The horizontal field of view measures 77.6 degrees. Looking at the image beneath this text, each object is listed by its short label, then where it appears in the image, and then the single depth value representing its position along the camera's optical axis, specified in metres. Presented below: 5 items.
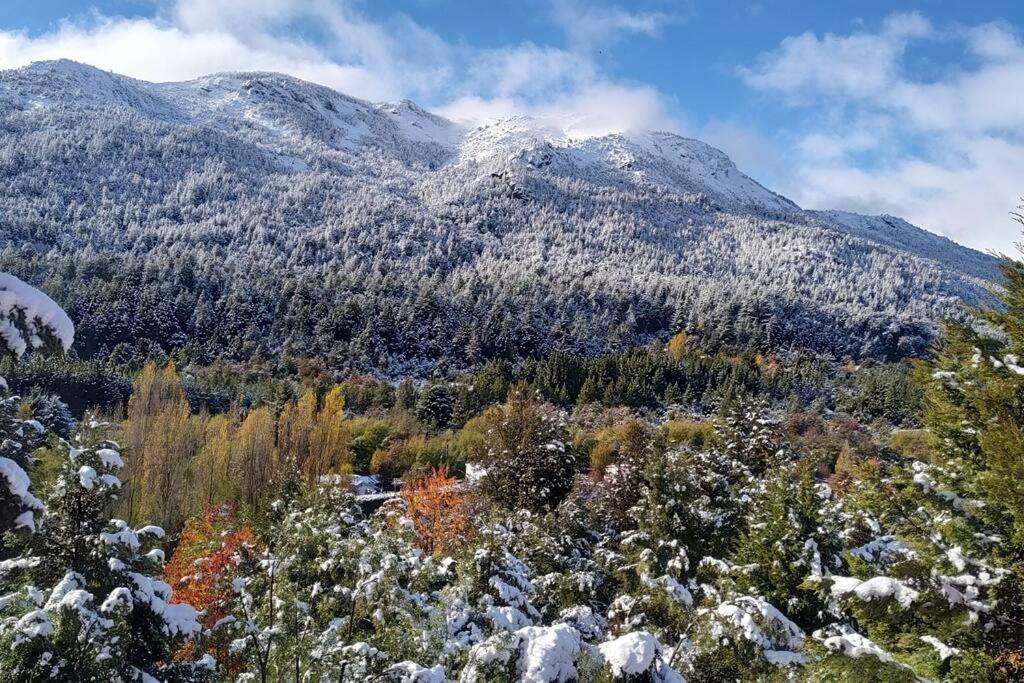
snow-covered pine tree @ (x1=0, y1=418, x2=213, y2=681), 6.71
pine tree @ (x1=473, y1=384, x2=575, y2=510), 22.11
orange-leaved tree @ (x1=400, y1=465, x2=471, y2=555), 22.46
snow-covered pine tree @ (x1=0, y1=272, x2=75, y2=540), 4.07
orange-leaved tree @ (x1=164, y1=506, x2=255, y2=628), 12.76
